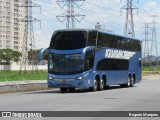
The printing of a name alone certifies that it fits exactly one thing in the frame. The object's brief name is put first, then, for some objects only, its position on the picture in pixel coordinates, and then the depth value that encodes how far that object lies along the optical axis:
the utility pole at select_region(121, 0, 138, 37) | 60.75
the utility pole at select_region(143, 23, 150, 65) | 127.11
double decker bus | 27.48
